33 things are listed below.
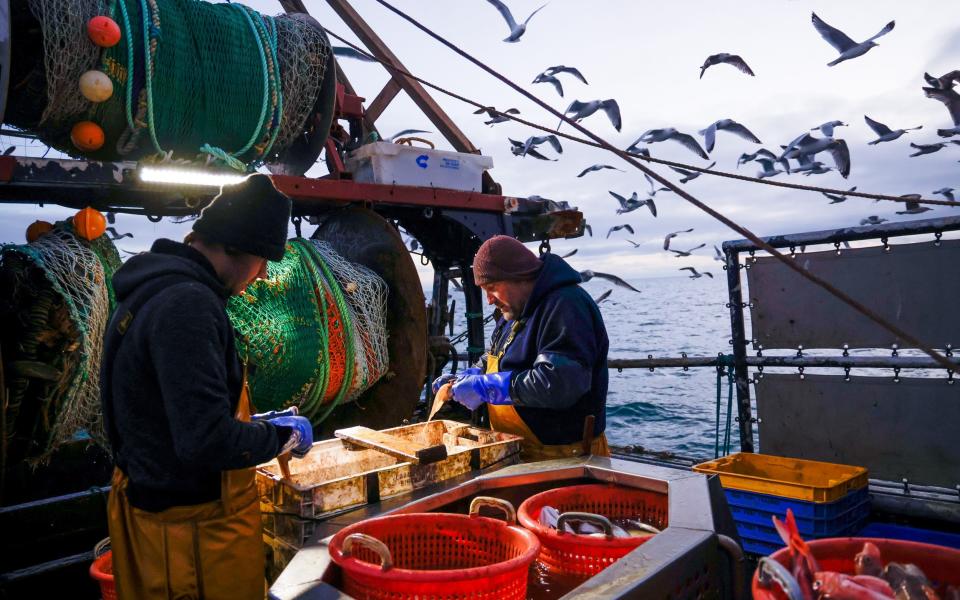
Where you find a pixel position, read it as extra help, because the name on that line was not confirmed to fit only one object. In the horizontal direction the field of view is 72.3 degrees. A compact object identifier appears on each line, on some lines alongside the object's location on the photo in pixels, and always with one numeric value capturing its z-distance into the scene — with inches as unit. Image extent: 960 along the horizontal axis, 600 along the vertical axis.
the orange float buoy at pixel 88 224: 138.6
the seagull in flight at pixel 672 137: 383.6
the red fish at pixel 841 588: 52.8
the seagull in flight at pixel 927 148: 332.3
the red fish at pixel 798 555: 56.1
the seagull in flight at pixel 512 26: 327.6
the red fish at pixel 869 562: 61.9
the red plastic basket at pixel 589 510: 77.4
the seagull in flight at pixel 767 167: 394.9
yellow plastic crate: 140.9
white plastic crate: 199.3
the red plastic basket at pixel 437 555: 62.3
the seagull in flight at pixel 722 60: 348.5
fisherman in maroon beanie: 130.3
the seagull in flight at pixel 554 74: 371.9
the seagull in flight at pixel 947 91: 272.1
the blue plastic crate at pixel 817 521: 140.4
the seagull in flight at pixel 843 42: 300.7
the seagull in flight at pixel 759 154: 393.1
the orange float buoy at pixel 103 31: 135.7
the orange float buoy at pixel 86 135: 148.0
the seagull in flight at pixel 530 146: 371.9
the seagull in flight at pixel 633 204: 432.1
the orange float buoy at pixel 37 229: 138.1
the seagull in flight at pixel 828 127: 353.1
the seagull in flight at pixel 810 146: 334.6
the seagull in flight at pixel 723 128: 382.0
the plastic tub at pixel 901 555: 64.0
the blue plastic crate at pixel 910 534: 144.2
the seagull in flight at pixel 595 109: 379.6
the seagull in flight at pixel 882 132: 335.4
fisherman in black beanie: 80.5
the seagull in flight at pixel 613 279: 434.9
